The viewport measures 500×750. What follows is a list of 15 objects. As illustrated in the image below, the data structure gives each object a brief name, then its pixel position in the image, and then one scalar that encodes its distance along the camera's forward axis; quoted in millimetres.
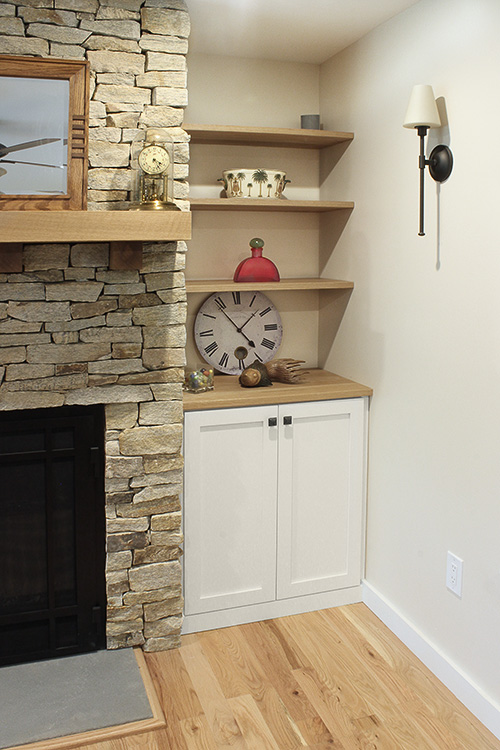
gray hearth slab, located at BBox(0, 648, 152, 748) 2182
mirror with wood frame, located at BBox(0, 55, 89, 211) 2189
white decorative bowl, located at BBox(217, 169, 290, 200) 2836
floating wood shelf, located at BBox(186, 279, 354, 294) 2773
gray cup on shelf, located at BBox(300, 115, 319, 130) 2977
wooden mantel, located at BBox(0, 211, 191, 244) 2033
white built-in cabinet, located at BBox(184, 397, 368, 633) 2699
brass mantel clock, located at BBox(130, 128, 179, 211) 2254
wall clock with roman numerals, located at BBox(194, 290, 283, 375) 3074
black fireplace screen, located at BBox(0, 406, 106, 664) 2438
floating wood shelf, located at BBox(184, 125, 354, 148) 2730
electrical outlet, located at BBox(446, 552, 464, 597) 2342
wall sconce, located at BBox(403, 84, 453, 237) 2230
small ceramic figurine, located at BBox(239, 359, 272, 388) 2844
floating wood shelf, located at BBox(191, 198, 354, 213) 2750
